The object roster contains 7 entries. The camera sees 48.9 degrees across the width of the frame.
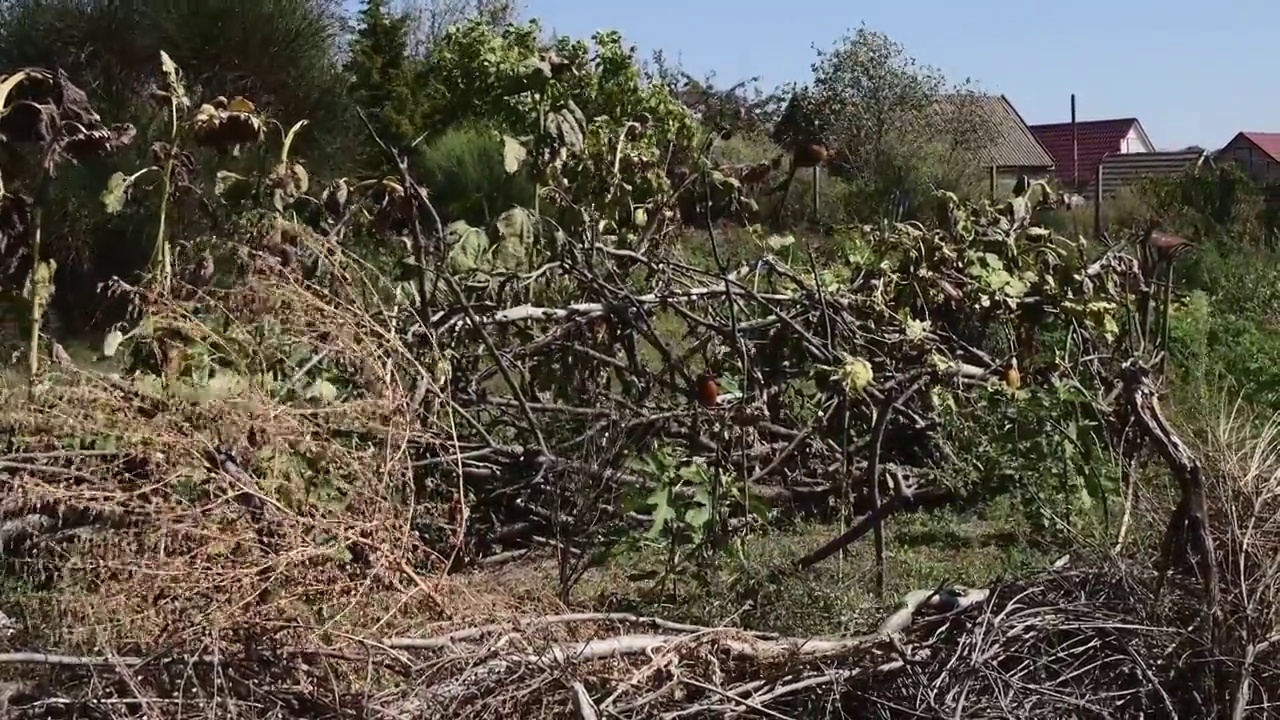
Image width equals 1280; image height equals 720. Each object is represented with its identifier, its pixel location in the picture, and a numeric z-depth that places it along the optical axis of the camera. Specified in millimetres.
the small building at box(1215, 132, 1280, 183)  45188
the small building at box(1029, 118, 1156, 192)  46781
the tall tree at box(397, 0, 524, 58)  25031
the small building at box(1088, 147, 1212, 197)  25966
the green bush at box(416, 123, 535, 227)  13523
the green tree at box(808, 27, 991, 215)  25672
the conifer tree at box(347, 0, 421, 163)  17125
